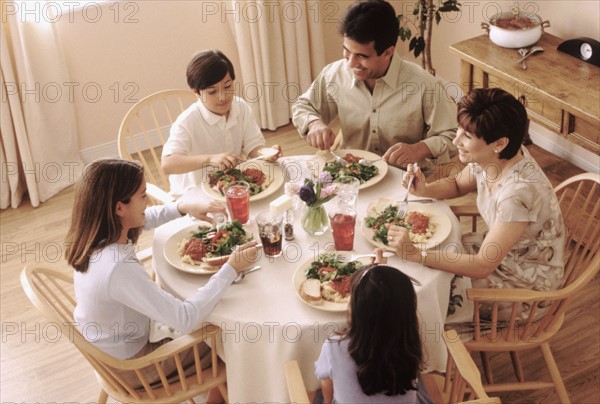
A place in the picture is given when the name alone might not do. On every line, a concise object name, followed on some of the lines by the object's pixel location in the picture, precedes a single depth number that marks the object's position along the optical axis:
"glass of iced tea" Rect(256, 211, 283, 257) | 2.30
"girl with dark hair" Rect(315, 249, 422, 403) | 1.76
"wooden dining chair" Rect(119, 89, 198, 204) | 4.54
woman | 2.27
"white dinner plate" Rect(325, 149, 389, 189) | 2.66
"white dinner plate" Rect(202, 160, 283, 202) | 2.66
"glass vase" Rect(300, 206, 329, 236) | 2.42
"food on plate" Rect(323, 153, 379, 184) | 2.71
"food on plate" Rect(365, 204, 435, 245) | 2.36
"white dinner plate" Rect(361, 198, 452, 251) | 2.33
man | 2.84
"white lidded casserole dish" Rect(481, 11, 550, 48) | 3.52
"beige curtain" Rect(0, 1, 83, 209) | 3.95
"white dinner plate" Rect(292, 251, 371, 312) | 2.09
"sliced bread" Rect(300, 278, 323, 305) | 2.13
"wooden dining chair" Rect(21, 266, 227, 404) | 2.13
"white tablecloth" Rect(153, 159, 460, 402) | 2.10
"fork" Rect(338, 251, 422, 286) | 2.29
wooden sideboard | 3.09
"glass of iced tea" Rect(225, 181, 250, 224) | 2.47
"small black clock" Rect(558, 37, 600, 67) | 3.32
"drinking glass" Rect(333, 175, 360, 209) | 2.52
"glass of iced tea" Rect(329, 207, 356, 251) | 2.30
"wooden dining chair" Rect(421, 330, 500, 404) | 2.00
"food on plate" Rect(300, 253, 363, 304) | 2.14
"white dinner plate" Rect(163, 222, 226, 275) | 2.29
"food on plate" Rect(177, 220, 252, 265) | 2.35
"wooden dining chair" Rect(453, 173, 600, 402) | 2.29
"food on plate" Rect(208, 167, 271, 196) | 2.69
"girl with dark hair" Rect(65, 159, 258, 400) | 2.14
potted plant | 4.01
